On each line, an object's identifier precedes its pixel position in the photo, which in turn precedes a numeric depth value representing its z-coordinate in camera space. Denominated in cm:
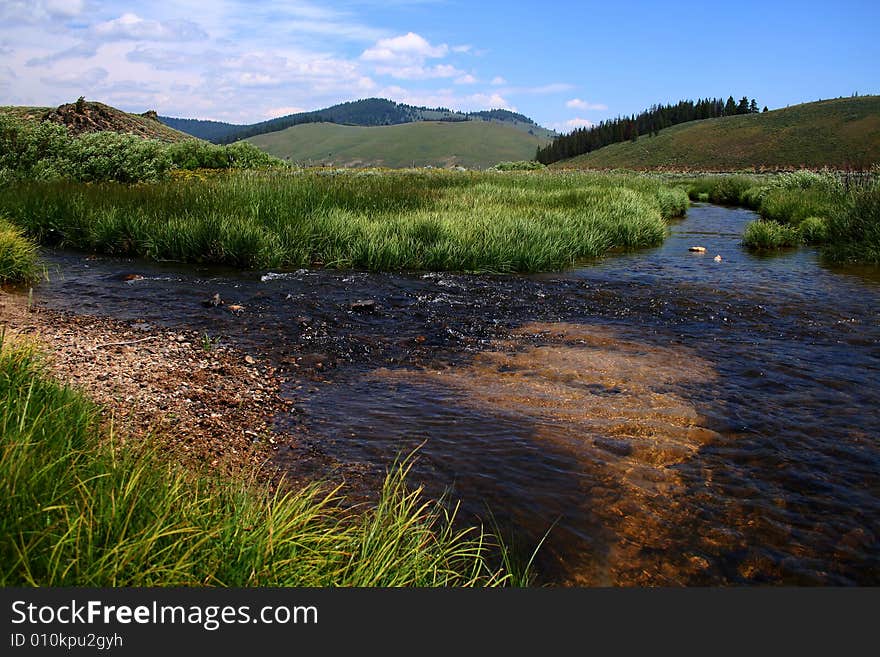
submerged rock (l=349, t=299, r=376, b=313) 948
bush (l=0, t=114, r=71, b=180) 2039
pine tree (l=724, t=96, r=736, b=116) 16650
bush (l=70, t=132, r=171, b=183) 2134
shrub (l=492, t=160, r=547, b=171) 7219
